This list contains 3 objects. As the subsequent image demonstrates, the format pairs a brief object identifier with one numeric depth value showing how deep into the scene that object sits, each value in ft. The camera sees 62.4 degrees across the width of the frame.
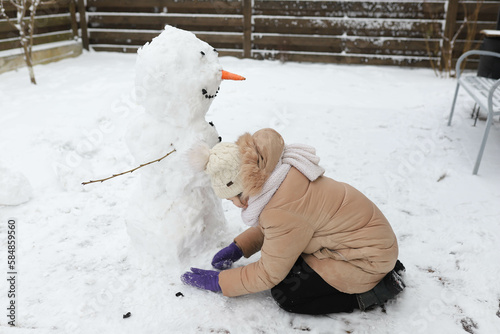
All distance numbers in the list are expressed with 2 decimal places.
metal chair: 10.44
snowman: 6.39
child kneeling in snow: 5.67
